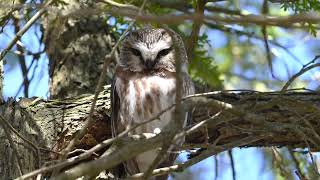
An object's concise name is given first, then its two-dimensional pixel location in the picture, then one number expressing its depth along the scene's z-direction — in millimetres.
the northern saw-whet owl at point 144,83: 8414
